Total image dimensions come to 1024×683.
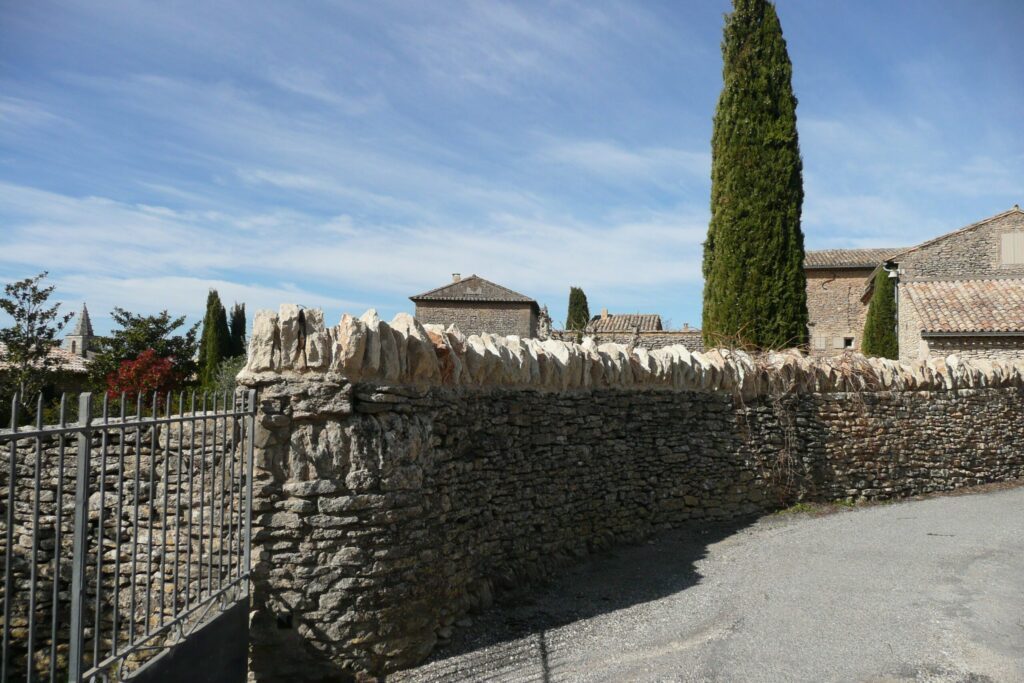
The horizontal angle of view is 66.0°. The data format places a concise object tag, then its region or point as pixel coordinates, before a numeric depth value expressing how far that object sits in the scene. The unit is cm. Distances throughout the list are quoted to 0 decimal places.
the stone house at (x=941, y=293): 1738
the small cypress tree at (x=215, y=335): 3372
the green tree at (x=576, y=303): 3566
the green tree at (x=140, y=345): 2430
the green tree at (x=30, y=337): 2158
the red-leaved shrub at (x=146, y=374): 1873
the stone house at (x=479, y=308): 3575
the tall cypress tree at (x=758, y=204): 1591
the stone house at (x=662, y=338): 2383
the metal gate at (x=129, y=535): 347
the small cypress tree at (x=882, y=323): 2314
